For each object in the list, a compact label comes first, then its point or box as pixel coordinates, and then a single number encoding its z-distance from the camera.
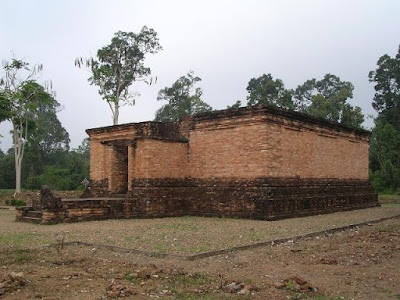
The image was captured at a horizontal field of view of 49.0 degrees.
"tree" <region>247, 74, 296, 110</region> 41.97
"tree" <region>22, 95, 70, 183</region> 42.47
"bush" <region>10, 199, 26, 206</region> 22.52
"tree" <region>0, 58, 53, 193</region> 25.18
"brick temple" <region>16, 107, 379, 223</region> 14.62
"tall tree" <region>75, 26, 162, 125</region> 33.25
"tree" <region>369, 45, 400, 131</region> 40.38
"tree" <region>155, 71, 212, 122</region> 44.19
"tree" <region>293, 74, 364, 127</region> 37.59
